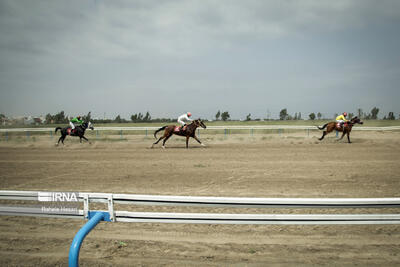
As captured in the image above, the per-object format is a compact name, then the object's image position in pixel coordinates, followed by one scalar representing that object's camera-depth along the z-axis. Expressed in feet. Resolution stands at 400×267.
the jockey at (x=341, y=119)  54.19
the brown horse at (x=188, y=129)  50.52
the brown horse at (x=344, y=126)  53.88
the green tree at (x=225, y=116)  221.62
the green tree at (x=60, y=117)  197.81
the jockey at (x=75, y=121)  59.90
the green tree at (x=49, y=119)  199.31
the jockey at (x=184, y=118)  51.02
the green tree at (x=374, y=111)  229.33
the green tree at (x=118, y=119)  205.36
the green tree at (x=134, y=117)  221.99
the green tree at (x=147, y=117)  227.22
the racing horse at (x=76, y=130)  59.21
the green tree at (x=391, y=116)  204.43
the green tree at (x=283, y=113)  225.87
